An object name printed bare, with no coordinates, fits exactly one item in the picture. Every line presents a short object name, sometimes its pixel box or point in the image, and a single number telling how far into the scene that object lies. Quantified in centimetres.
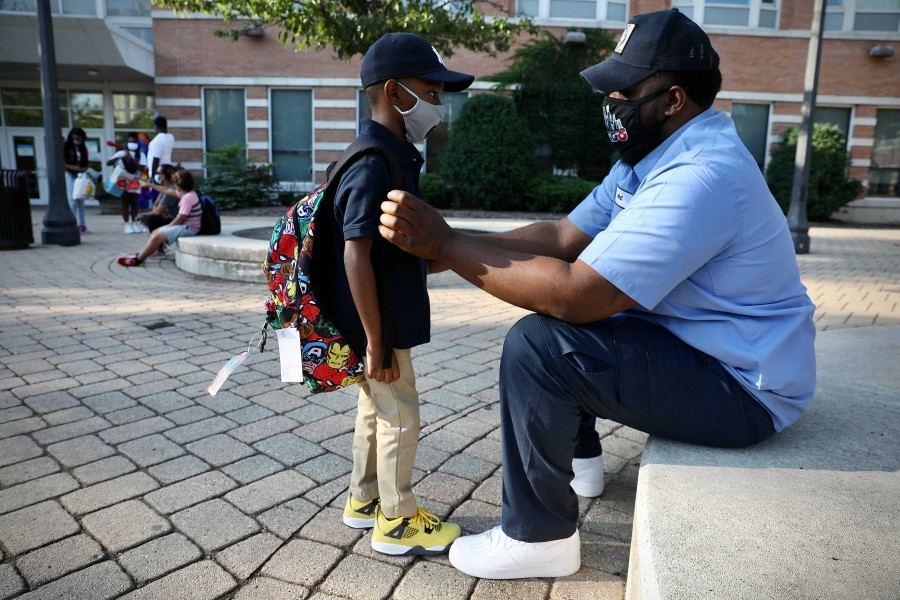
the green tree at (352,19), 757
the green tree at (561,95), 1830
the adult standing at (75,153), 1298
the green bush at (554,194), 1642
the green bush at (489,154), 1622
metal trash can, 963
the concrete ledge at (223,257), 742
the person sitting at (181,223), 855
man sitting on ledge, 188
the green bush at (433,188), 1698
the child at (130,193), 1178
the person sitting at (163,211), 948
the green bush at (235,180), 1717
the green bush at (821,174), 1711
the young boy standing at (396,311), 219
